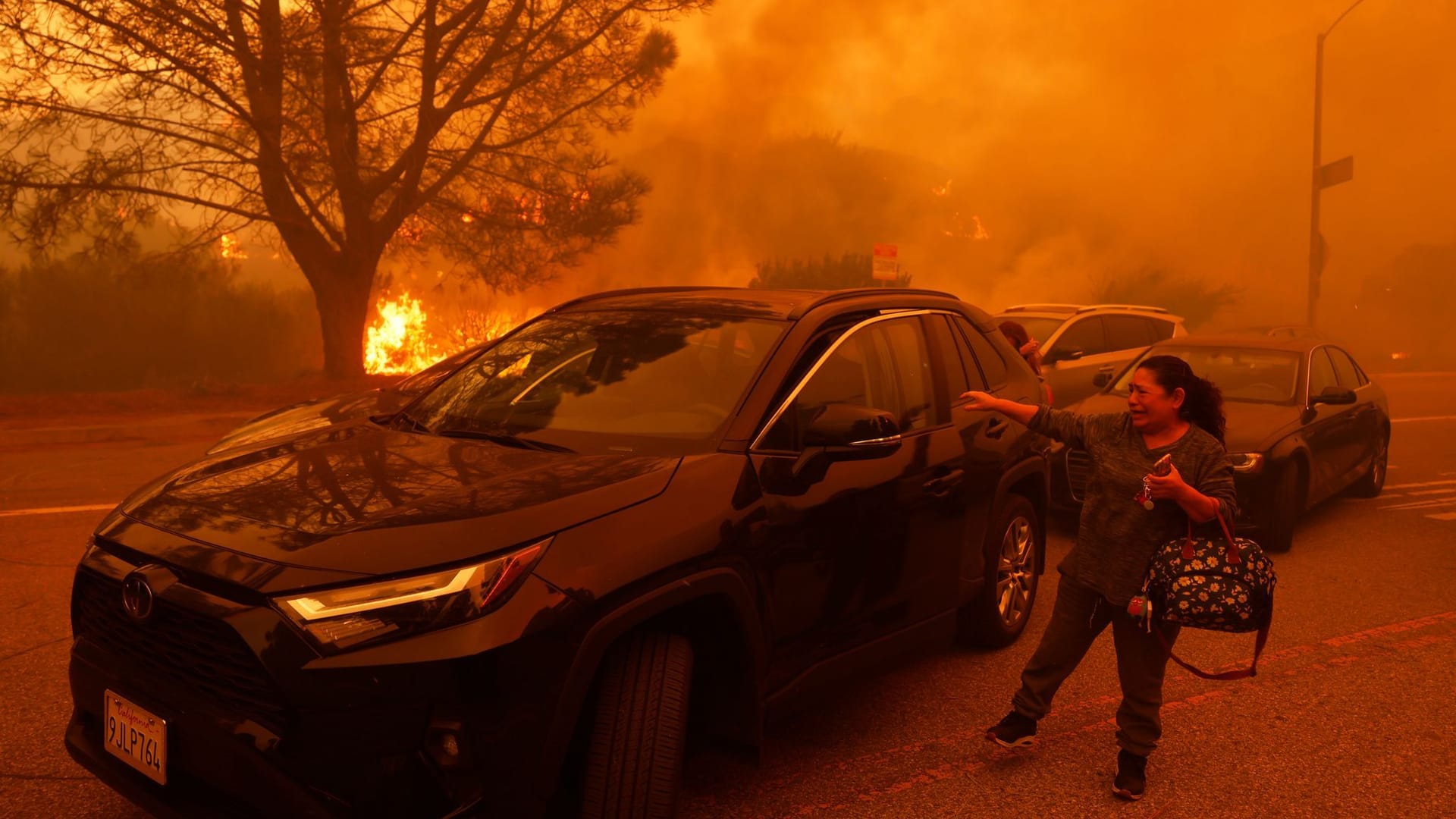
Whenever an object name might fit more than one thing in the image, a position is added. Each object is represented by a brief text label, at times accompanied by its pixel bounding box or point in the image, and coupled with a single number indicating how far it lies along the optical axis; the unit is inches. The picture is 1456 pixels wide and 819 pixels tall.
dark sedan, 274.2
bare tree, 580.1
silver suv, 449.1
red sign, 673.6
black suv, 95.2
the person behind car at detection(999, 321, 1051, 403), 303.4
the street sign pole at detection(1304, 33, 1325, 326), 1019.9
